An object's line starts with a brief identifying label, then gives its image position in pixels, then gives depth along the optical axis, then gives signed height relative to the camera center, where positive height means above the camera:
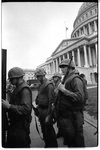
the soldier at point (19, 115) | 1.04 -0.33
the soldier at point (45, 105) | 1.28 -0.32
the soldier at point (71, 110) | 1.10 -0.32
